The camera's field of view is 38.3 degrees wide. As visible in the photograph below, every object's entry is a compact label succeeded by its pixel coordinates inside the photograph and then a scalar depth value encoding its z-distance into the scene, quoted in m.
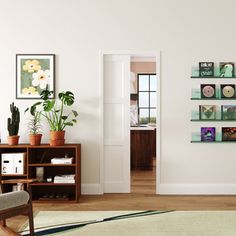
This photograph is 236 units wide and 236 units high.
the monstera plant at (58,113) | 4.58
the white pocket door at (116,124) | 5.09
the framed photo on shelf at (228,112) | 4.98
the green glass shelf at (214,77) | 4.98
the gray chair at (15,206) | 2.93
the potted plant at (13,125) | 4.59
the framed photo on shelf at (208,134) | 4.98
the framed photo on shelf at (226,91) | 4.97
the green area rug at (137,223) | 3.37
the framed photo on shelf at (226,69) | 4.96
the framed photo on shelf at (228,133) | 4.98
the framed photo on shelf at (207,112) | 4.98
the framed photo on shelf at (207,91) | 4.98
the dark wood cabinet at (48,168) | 4.55
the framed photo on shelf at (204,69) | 4.96
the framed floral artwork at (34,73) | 4.94
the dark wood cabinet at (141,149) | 6.98
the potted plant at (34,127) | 4.60
